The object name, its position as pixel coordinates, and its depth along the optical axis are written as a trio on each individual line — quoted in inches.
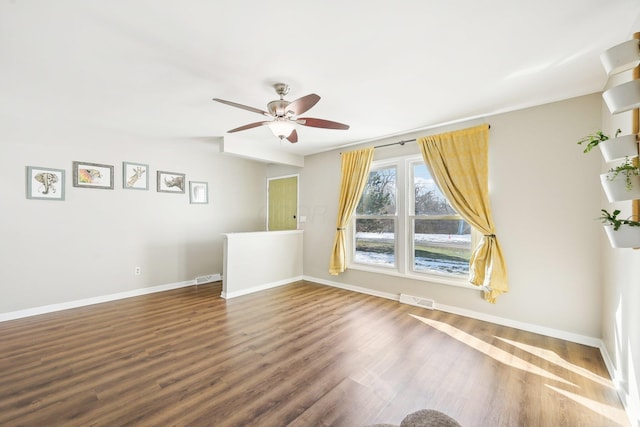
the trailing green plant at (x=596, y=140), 60.0
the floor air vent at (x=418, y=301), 142.8
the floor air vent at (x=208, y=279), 196.2
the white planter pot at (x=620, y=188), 52.8
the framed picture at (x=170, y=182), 180.2
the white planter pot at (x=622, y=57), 51.9
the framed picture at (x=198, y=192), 194.4
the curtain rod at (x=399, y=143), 153.9
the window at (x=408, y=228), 141.3
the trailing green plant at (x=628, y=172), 53.4
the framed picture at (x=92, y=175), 149.2
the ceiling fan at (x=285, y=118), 94.7
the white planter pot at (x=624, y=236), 53.4
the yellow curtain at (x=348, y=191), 172.9
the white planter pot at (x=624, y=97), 50.9
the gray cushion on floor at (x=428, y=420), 31.7
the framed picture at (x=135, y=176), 165.5
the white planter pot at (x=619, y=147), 54.0
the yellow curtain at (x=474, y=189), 121.8
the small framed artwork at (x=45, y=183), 135.8
